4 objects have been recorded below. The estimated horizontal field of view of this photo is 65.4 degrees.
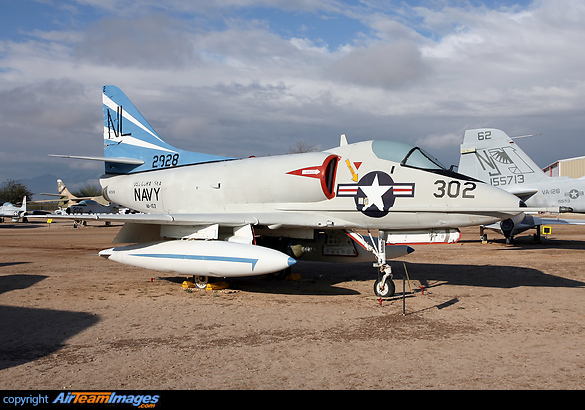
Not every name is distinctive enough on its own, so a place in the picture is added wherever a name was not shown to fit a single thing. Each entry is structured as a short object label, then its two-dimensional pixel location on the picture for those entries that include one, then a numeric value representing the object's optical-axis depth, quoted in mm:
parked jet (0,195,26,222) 45875
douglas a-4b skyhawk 8266
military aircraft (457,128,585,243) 19406
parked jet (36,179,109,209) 50281
